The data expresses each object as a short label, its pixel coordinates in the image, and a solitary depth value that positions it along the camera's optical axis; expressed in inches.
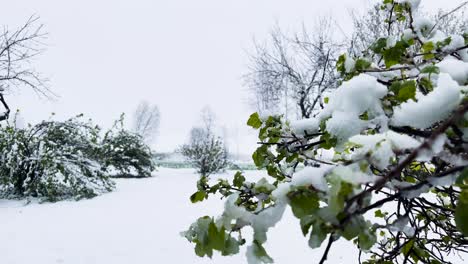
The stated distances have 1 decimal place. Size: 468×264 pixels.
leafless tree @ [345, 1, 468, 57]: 444.5
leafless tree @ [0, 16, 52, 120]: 264.9
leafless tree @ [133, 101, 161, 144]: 1558.8
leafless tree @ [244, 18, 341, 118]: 530.3
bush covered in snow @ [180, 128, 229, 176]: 569.6
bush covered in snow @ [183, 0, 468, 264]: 17.2
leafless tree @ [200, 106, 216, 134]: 1638.8
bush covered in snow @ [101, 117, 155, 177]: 513.0
